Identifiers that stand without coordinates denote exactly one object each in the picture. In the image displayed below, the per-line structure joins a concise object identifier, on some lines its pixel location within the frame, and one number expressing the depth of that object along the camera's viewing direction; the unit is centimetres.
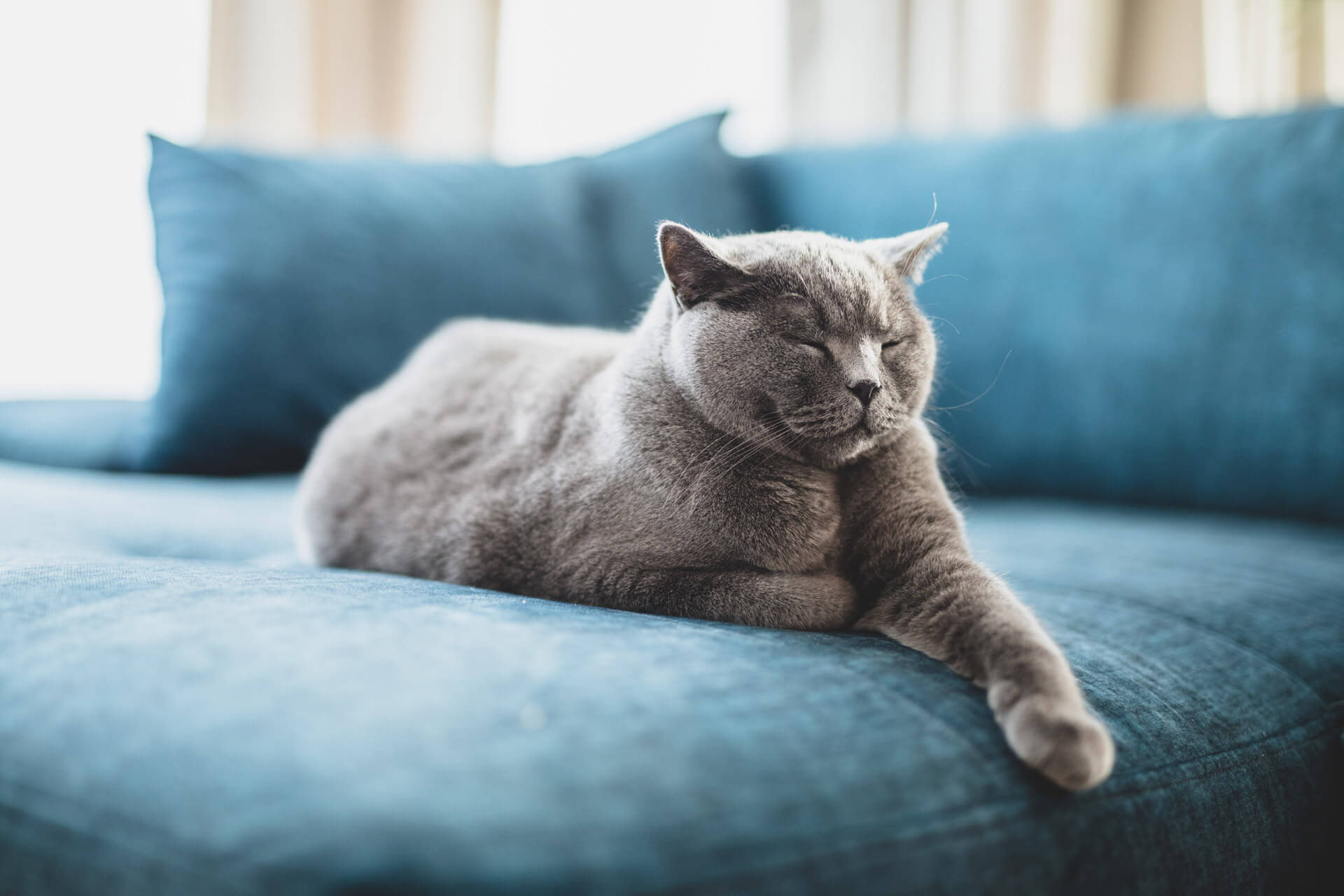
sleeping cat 91
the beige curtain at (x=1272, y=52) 318
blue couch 54
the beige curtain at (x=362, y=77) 215
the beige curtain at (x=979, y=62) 291
